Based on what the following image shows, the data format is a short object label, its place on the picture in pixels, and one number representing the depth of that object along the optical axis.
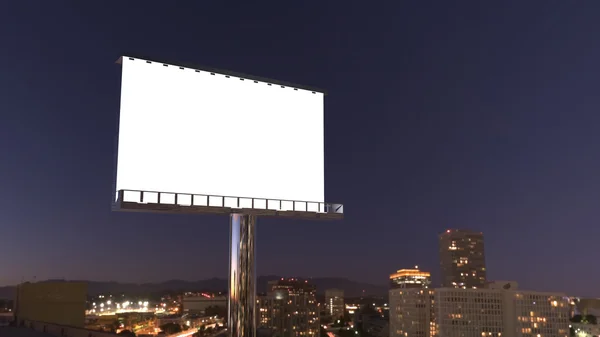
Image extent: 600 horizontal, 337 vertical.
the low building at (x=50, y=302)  33.06
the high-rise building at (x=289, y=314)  102.88
